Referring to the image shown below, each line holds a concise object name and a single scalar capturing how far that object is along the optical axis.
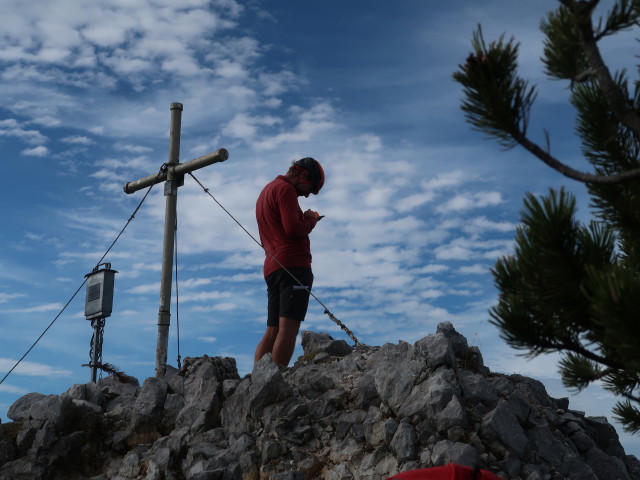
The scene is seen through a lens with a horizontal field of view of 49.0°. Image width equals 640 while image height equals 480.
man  12.12
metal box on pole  15.52
